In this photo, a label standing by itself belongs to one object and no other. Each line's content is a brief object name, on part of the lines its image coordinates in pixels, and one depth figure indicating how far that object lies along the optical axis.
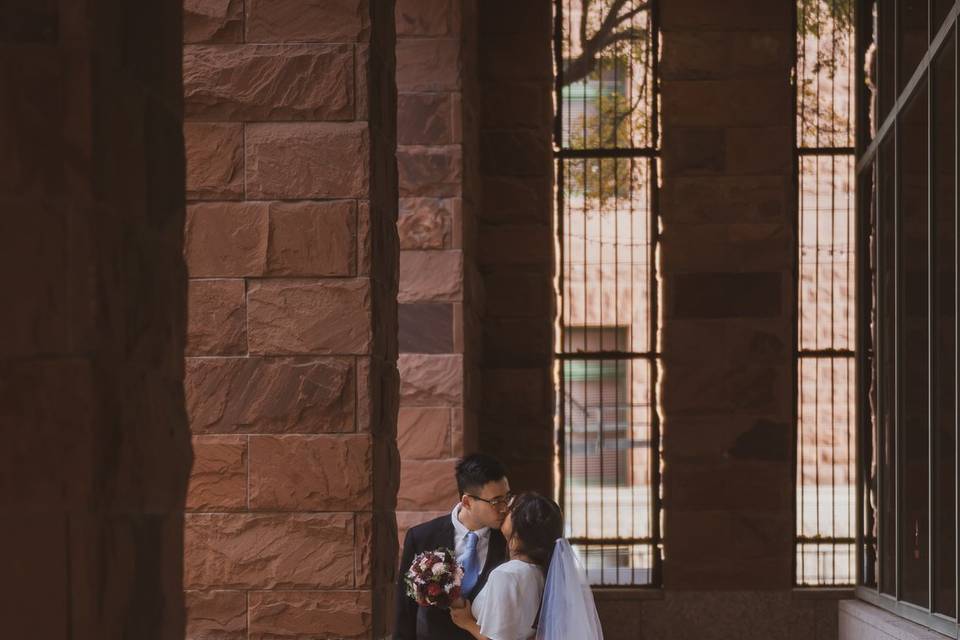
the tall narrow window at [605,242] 17.75
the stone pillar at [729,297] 17.29
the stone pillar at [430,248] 14.48
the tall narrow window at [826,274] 17.70
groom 10.02
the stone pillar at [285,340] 8.65
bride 9.16
